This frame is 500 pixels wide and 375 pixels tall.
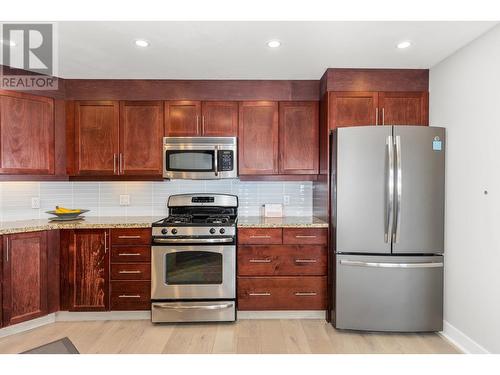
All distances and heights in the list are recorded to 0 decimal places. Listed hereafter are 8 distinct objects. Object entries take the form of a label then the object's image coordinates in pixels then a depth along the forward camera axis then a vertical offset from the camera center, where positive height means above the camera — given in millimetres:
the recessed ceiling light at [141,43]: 2230 +1021
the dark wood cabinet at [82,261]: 2746 -707
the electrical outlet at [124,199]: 3338 -186
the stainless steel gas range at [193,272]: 2703 -791
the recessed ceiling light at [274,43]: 2242 +1026
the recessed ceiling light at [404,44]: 2260 +1035
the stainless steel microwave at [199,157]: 2973 +243
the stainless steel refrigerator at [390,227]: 2463 -353
